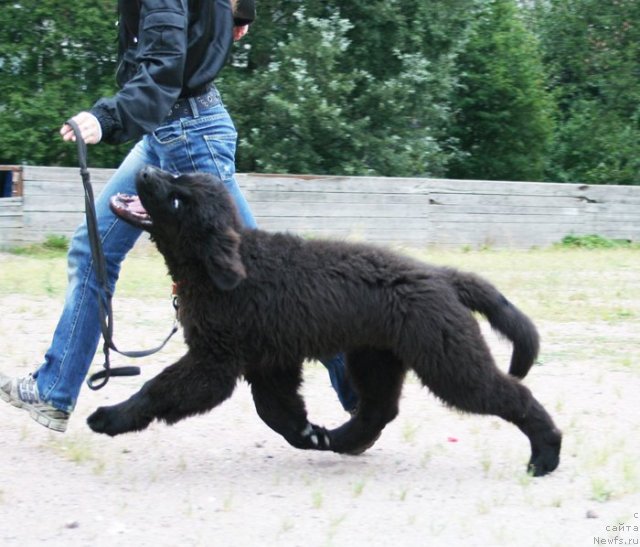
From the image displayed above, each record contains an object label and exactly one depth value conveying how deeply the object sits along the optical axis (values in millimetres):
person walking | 9023
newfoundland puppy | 9000
